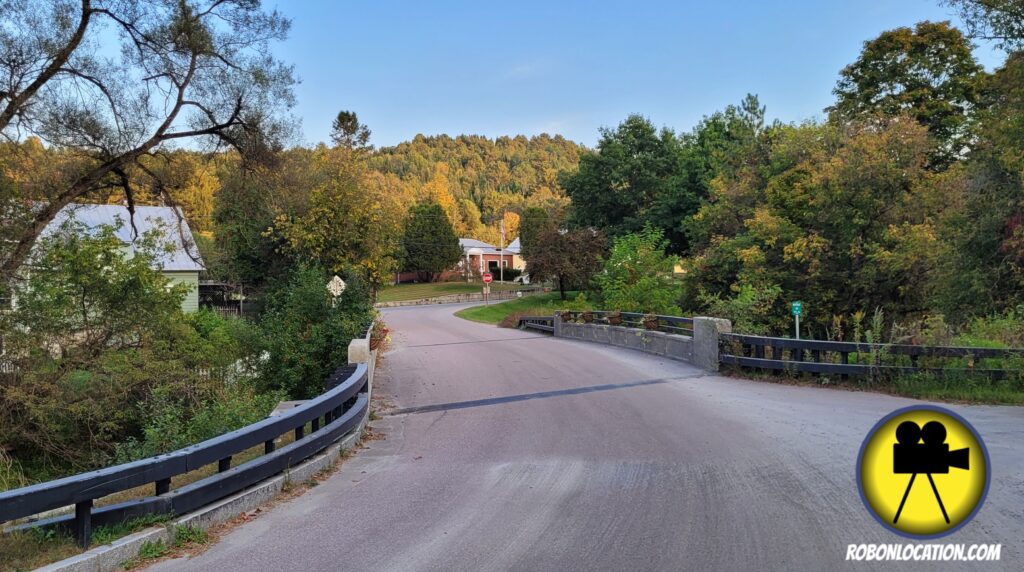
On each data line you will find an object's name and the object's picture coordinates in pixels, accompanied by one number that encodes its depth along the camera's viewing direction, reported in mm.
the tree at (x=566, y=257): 52906
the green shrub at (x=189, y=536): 5086
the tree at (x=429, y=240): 88750
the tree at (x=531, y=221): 98862
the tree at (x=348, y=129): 63250
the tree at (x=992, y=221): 14750
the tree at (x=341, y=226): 31625
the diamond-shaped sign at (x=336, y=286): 19969
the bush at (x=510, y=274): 99688
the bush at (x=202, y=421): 9381
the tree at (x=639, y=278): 24750
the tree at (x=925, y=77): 33094
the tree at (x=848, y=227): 19359
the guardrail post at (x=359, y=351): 11323
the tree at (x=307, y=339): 15078
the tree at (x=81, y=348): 14047
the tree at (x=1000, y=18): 14620
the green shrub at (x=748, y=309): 16844
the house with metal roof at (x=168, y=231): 33178
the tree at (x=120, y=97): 15500
